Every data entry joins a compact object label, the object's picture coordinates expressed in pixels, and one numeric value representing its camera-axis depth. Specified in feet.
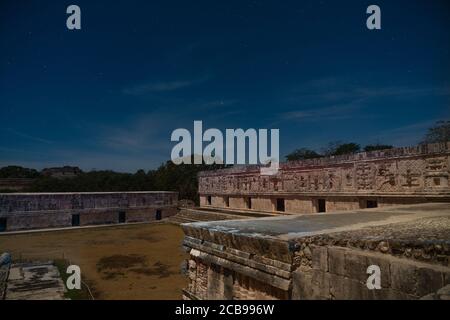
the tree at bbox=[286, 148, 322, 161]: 132.46
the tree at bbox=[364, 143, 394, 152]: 105.70
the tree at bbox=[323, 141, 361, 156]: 120.57
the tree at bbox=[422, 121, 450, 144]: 73.15
